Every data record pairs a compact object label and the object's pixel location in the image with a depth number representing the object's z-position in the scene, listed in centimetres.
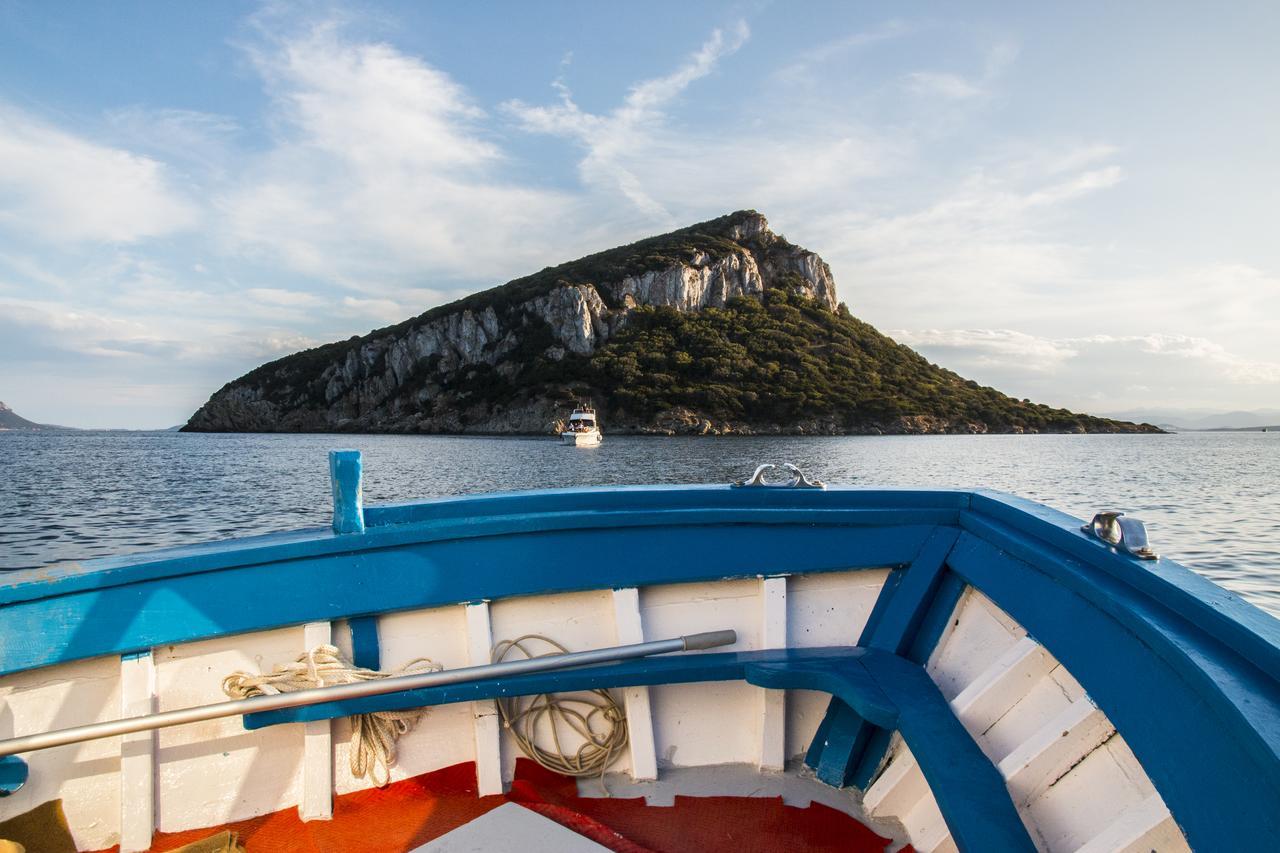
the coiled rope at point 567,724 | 281
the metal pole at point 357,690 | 214
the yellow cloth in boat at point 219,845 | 234
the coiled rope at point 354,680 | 245
